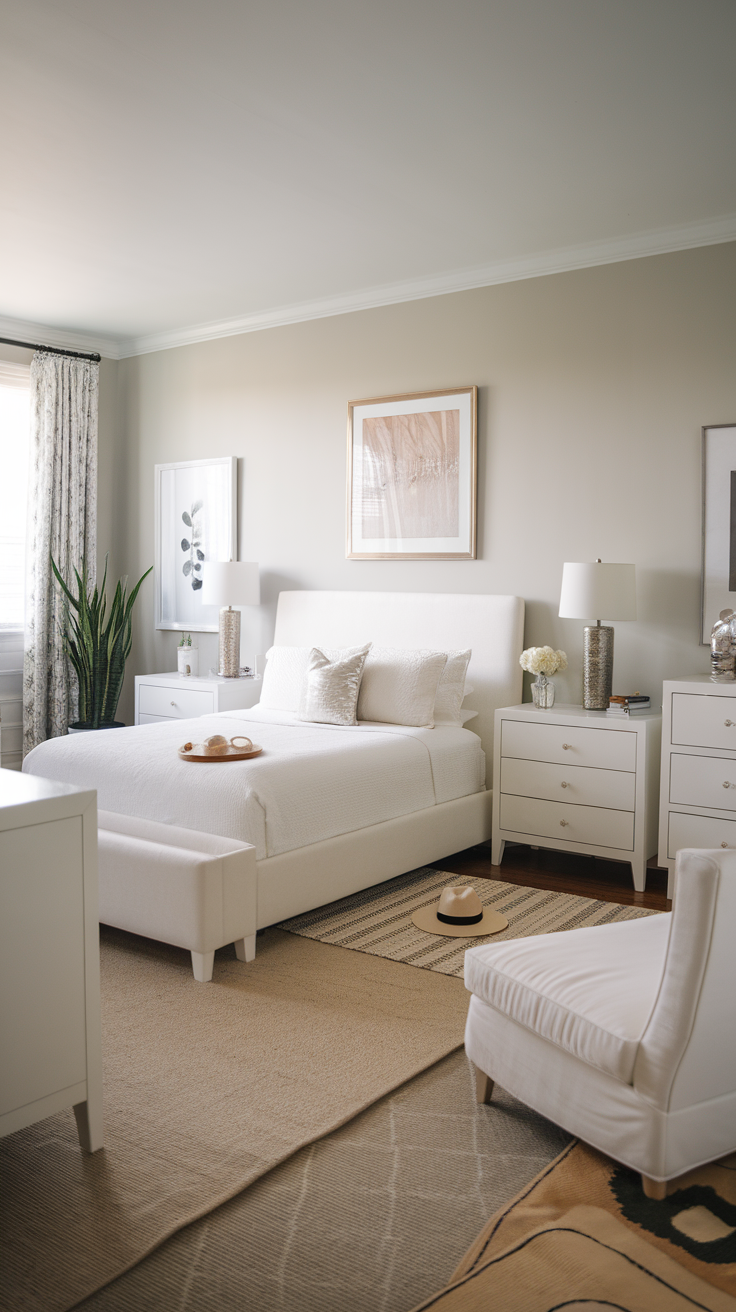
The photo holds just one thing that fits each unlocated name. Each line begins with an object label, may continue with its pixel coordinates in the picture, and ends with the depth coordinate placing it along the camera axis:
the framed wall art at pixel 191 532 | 5.61
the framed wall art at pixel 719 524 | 3.84
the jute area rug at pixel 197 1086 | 1.66
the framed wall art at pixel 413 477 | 4.60
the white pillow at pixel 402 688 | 4.13
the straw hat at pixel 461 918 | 3.18
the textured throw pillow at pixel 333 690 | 4.12
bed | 2.87
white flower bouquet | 4.10
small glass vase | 4.14
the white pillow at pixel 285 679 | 4.55
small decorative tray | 3.30
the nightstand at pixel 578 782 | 3.72
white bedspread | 3.05
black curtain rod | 5.47
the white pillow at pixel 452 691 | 4.26
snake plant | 5.46
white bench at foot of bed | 2.78
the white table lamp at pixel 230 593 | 5.13
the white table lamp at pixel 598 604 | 3.86
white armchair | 1.63
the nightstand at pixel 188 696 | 5.04
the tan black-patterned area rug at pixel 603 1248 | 1.49
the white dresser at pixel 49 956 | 1.72
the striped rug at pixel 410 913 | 3.04
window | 5.49
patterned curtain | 5.56
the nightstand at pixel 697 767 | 3.49
